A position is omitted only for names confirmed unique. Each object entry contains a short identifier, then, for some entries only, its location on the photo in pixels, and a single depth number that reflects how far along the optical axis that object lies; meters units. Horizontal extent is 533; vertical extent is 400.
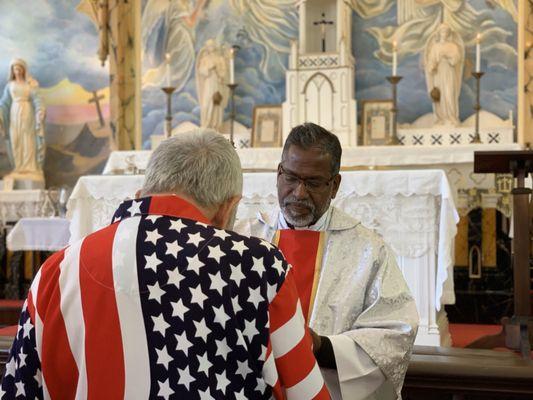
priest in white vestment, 2.19
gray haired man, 1.62
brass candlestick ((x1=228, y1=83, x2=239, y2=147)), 8.08
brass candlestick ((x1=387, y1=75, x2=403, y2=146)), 7.78
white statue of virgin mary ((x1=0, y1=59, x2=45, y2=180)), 10.12
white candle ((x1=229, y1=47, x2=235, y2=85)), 8.12
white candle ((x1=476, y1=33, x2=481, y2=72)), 7.69
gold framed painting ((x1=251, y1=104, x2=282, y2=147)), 9.10
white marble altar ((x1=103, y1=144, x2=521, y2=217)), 7.50
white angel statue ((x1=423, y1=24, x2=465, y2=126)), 8.62
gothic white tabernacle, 8.84
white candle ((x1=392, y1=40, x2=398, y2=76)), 7.67
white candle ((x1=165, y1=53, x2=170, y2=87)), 7.98
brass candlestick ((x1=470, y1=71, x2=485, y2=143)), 7.71
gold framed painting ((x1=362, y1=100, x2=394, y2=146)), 8.77
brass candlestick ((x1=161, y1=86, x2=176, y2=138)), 8.18
